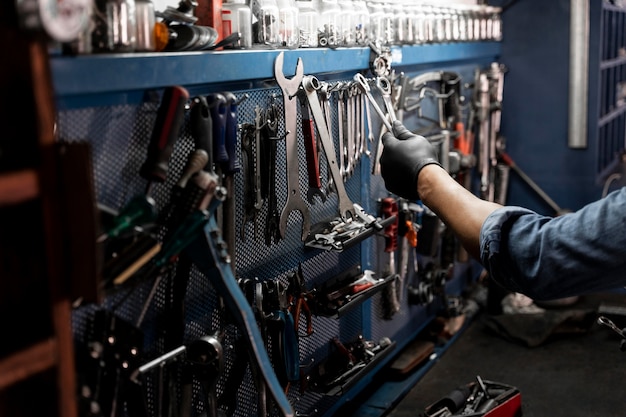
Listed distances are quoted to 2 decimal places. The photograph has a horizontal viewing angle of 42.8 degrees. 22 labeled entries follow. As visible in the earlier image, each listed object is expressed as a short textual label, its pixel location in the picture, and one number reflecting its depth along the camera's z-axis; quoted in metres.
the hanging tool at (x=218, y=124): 1.86
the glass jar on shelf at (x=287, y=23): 2.27
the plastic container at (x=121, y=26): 1.60
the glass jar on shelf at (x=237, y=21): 2.08
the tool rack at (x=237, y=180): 1.57
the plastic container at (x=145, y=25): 1.67
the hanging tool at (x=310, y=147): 2.34
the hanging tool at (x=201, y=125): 1.82
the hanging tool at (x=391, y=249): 2.92
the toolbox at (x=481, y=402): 2.58
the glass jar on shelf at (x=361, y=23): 2.69
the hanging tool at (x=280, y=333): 2.15
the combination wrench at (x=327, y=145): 2.33
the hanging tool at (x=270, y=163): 2.16
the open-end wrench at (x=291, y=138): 2.21
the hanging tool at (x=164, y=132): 1.66
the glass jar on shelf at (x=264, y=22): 2.20
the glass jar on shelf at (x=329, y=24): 2.50
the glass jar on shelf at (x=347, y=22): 2.61
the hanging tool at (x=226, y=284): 1.72
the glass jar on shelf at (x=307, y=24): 2.44
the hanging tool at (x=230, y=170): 1.90
